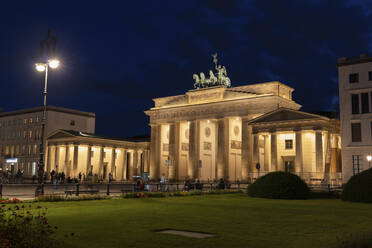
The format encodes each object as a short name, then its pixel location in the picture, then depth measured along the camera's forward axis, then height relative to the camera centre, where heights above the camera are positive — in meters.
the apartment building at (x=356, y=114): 44.66 +6.73
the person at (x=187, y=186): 39.56 -1.64
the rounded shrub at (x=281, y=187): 28.86 -1.17
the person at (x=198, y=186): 39.98 -1.61
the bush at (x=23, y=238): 8.09 -1.53
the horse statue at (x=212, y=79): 69.38 +16.03
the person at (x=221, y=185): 41.85 -1.55
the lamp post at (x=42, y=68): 26.50 +6.91
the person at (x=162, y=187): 37.38 -1.73
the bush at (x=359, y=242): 8.88 -1.63
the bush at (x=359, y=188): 25.16 -1.05
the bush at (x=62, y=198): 24.07 -1.87
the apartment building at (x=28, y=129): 90.94 +9.46
